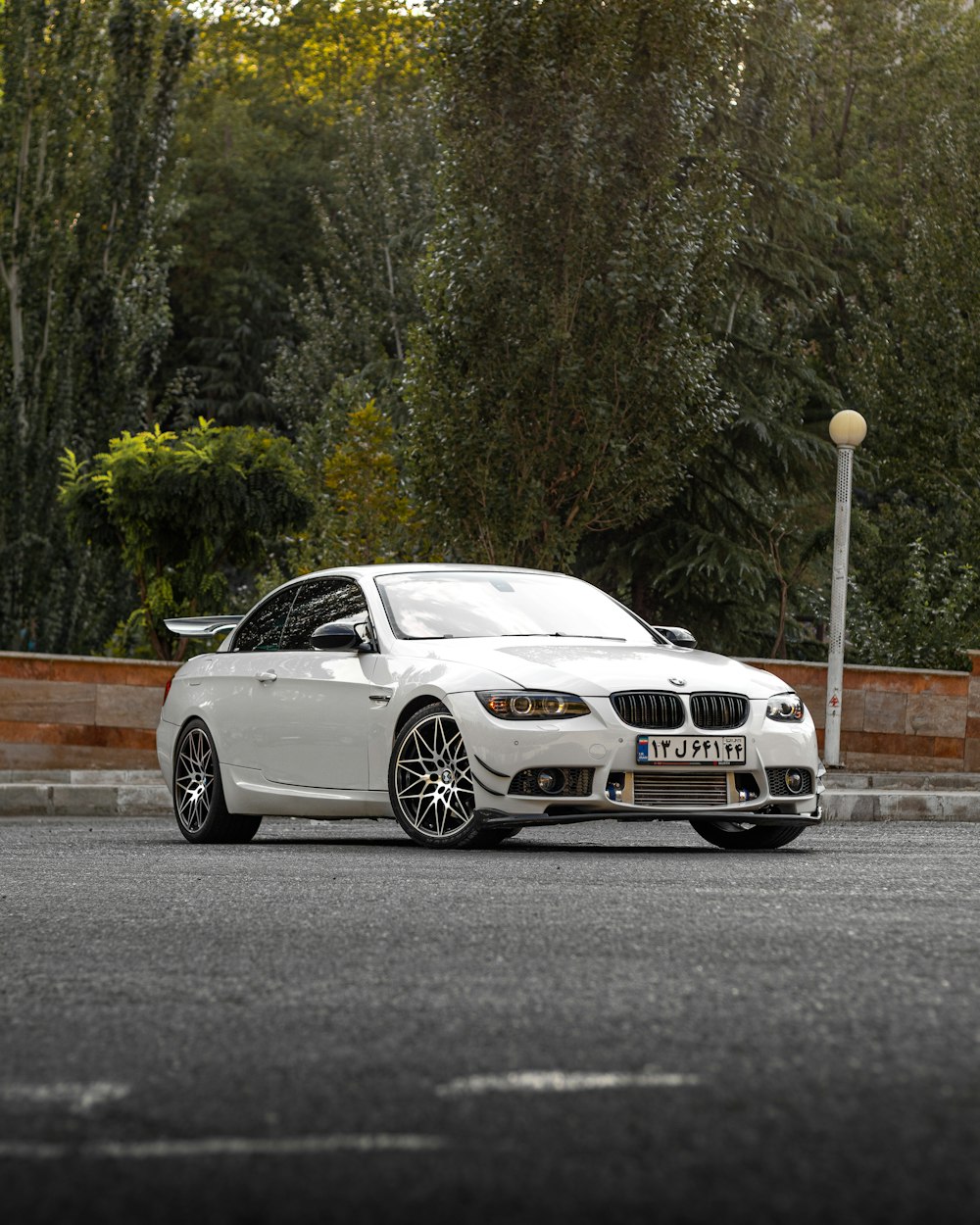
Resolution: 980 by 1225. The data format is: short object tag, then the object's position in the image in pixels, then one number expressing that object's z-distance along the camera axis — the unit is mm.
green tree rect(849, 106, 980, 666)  31578
